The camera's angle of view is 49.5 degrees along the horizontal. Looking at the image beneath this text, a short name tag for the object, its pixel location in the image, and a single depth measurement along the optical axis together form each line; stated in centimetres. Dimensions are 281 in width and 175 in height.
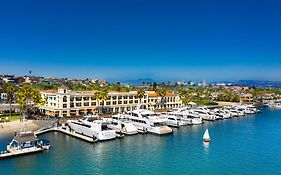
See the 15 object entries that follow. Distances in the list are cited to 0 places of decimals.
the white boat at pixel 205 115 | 8611
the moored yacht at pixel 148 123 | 6262
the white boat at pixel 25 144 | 4500
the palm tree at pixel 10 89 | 8088
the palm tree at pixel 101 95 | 8256
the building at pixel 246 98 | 15088
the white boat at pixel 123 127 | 6097
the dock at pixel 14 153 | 4306
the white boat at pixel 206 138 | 5544
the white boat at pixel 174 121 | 7364
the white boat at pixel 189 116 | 7747
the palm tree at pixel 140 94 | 9362
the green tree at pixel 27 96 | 6781
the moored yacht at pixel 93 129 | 5462
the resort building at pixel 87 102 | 8238
